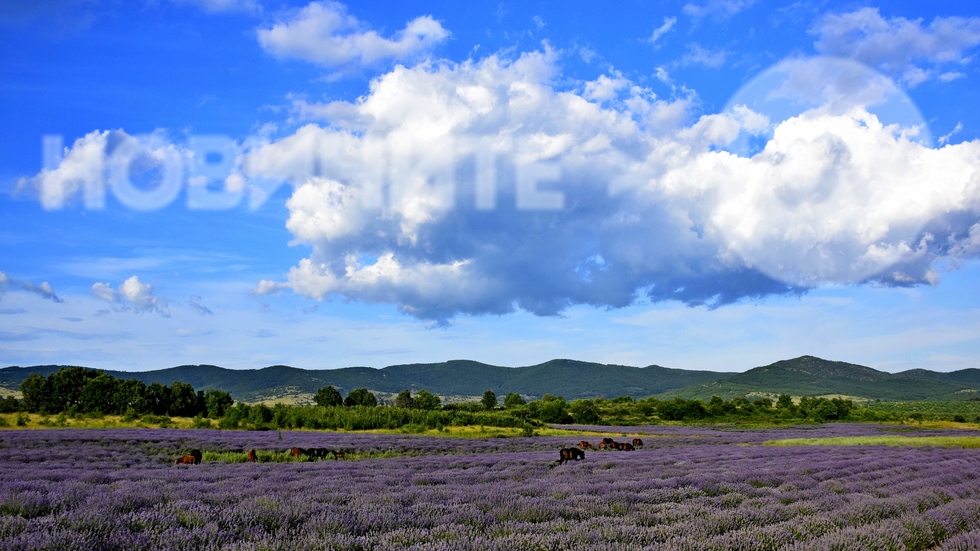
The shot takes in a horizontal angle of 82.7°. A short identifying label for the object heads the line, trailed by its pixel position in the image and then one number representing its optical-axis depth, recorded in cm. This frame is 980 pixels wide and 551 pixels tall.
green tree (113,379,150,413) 6825
